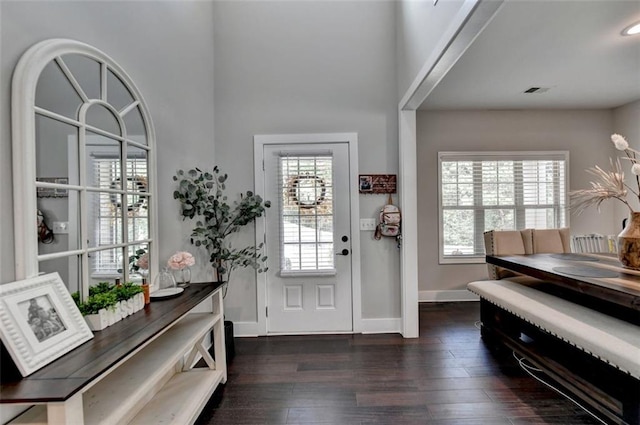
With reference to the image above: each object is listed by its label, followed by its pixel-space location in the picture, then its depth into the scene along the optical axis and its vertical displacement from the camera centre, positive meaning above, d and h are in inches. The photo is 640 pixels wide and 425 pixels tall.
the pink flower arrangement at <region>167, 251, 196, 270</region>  79.2 -12.2
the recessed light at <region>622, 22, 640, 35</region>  96.2 +59.3
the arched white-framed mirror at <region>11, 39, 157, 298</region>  45.6 +9.9
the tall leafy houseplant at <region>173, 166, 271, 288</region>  97.0 -0.1
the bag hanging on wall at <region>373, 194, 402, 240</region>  119.6 -3.4
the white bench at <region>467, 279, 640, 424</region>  62.9 -35.9
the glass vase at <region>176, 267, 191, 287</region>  85.8 -17.8
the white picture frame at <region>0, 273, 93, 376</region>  40.0 -15.3
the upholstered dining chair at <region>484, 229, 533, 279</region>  124.0 -14.5
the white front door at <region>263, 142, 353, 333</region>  123.2 -9.4
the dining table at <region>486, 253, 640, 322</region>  69.0 -18.2
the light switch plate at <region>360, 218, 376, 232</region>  123.9 -4.7
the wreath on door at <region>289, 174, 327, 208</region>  123.1 +9.8
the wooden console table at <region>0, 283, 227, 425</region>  37.9 -30.1
